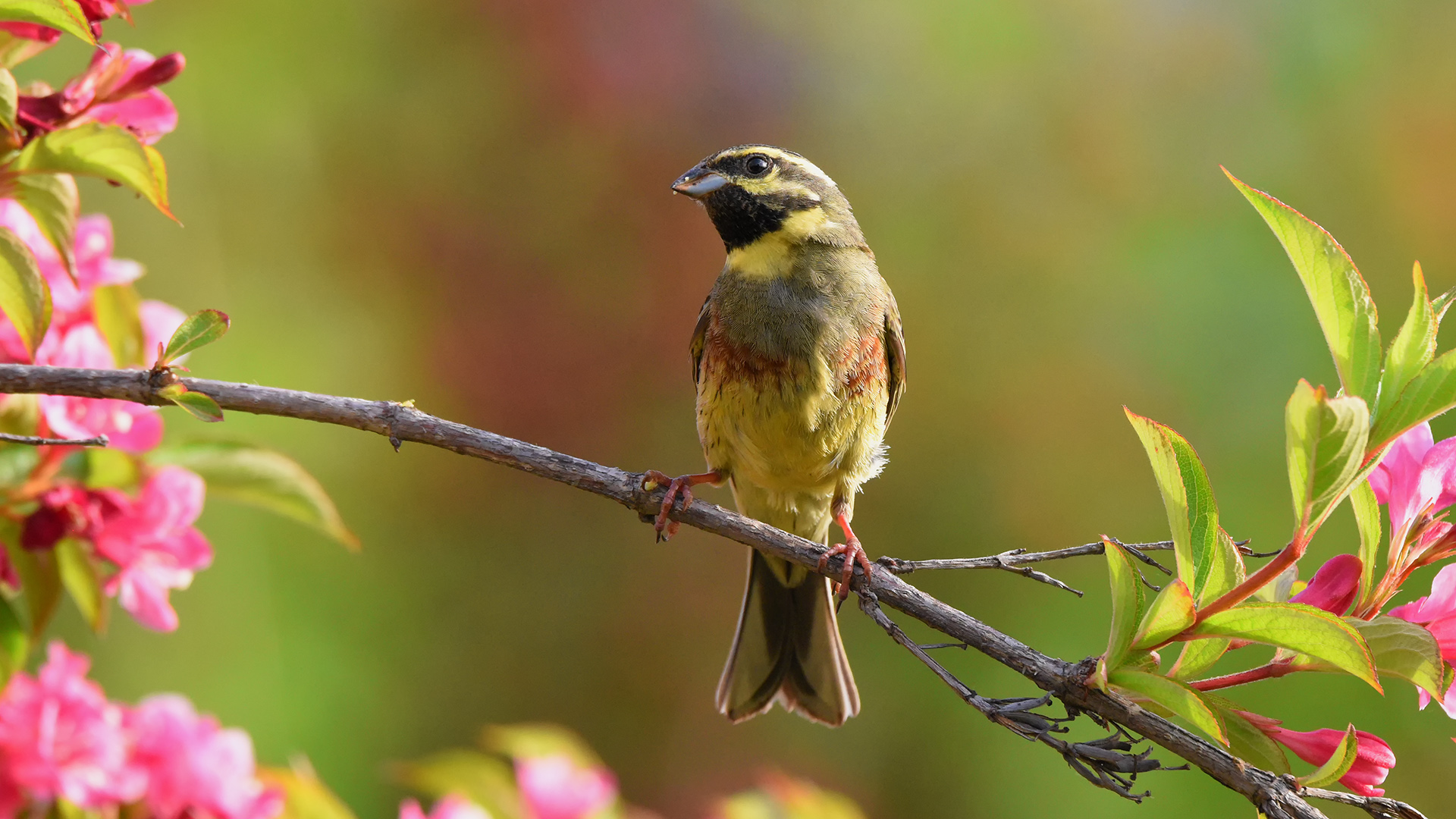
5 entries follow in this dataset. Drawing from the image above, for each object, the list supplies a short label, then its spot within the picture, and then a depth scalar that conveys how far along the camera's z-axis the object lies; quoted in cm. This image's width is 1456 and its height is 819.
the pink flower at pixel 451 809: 496
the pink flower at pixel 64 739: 495
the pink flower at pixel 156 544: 497
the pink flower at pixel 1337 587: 468
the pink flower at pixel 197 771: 496
